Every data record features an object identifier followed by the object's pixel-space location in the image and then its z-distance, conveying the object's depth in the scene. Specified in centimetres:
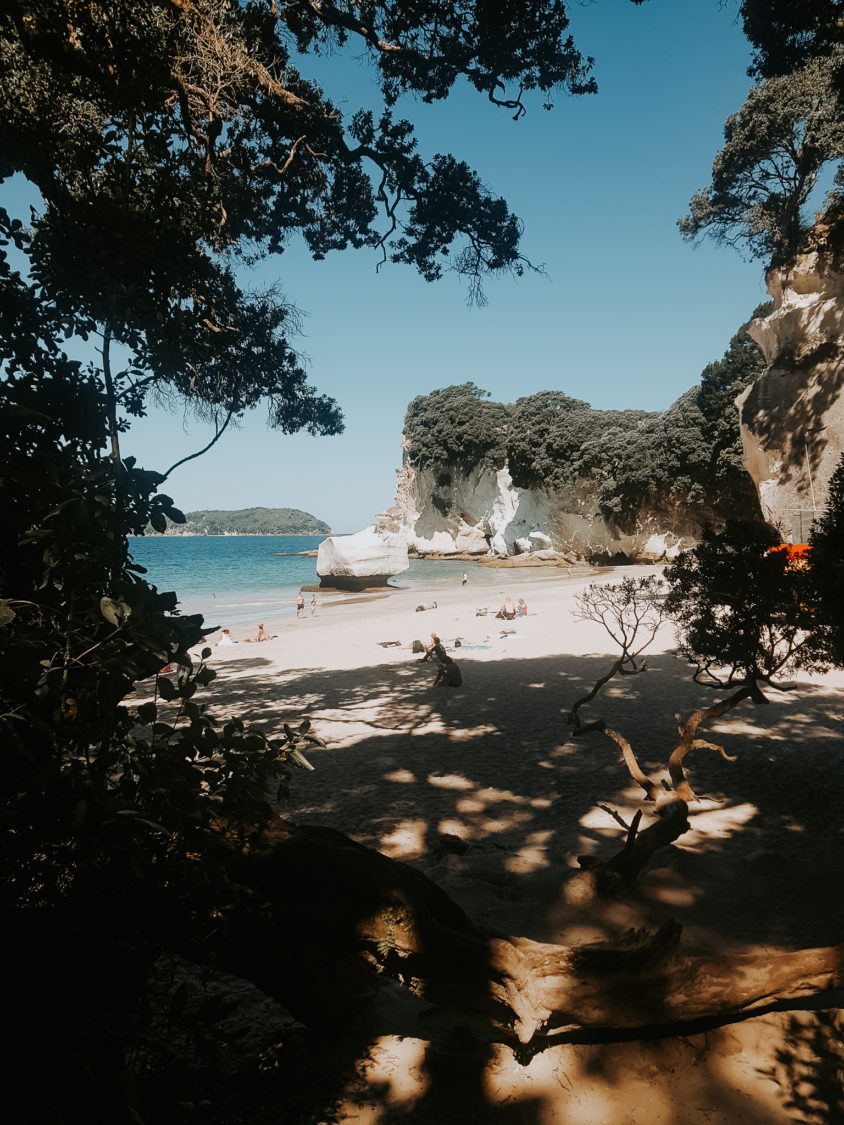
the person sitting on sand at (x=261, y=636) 2337
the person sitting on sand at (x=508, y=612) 2525
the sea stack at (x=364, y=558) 4509
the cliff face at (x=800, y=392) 2698
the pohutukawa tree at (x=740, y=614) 687
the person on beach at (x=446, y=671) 1364
